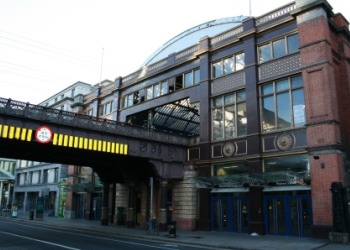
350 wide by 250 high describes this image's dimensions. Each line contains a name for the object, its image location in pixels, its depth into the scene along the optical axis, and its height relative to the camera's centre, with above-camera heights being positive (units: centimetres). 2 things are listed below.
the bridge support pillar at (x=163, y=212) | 2741 -67
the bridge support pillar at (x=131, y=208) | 3178 -52
